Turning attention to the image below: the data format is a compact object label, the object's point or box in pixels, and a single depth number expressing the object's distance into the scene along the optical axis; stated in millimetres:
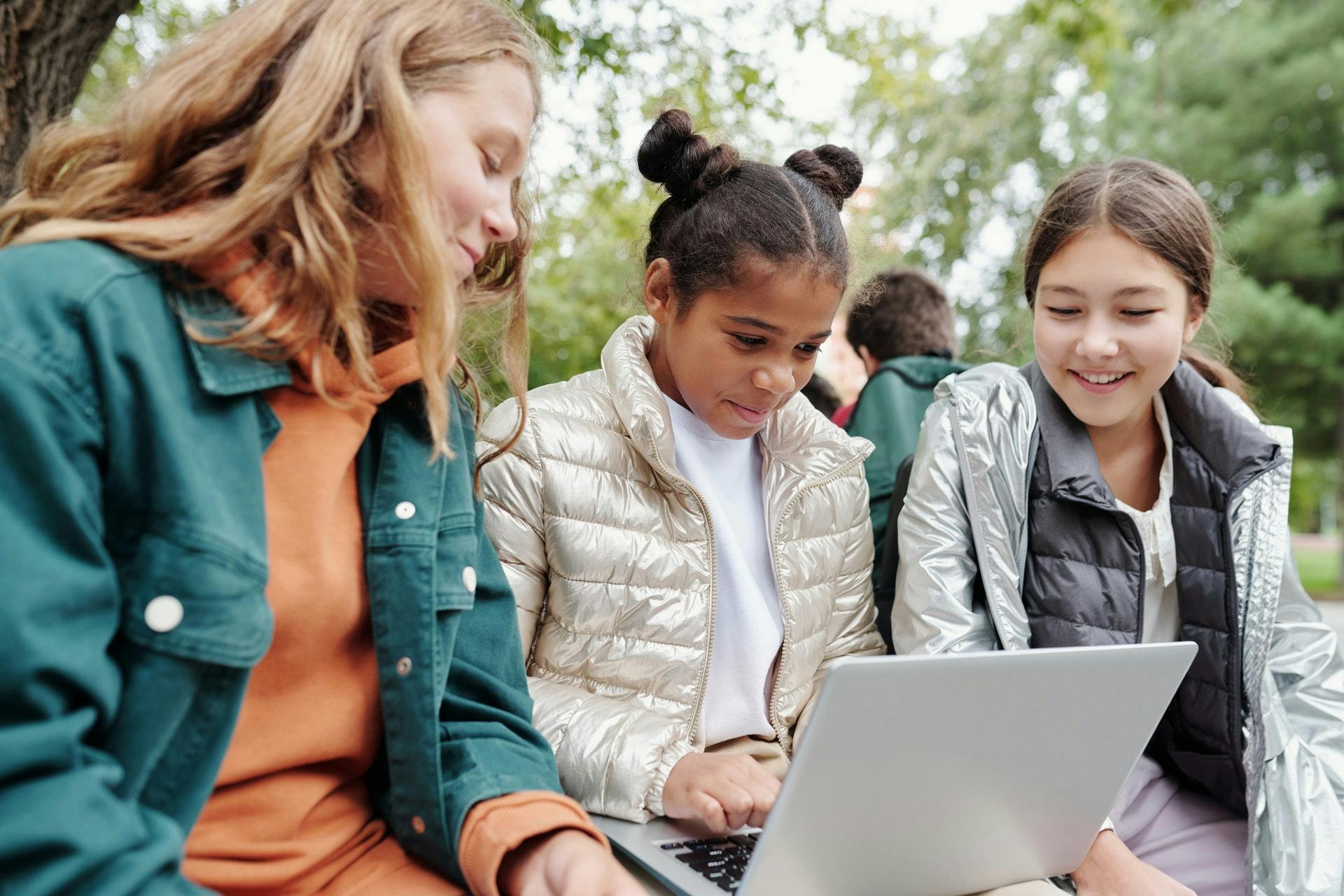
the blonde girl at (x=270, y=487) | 913
